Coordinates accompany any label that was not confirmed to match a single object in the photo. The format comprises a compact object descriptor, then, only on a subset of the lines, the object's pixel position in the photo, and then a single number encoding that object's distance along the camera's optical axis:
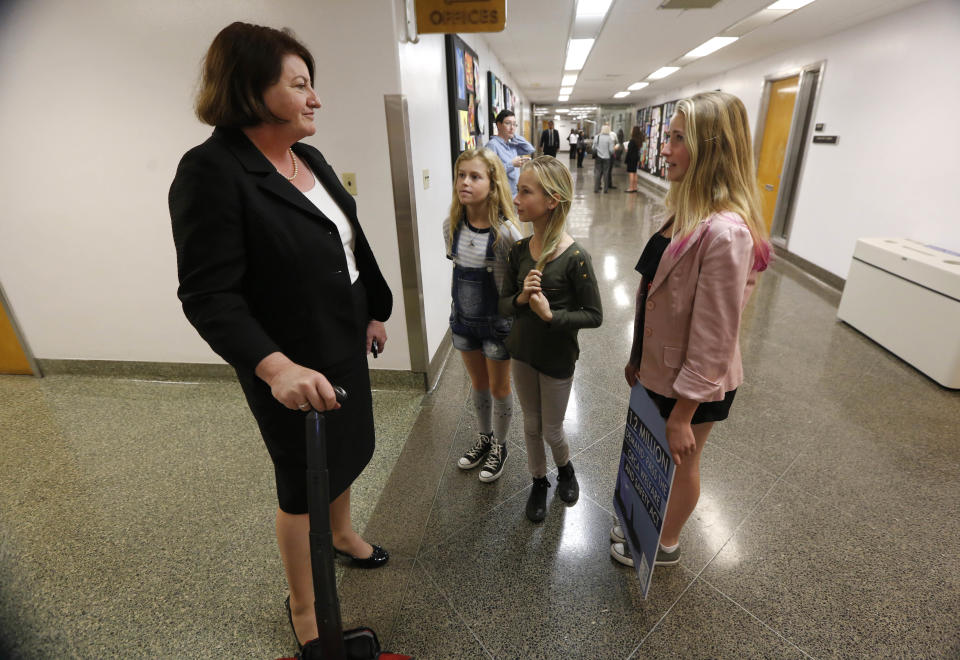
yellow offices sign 2.09
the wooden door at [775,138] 6.29
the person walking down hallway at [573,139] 19.97
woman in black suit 0.99
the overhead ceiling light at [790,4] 4.21
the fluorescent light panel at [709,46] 5.94
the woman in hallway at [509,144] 4.56
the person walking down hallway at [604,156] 10.81
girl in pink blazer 1.15
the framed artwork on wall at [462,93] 3.67
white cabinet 2.90
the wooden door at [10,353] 3.20
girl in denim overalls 1.80
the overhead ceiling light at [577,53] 6.37
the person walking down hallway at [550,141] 10.88
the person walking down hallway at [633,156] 11.89
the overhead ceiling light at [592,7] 4.38
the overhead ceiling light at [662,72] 8.55
